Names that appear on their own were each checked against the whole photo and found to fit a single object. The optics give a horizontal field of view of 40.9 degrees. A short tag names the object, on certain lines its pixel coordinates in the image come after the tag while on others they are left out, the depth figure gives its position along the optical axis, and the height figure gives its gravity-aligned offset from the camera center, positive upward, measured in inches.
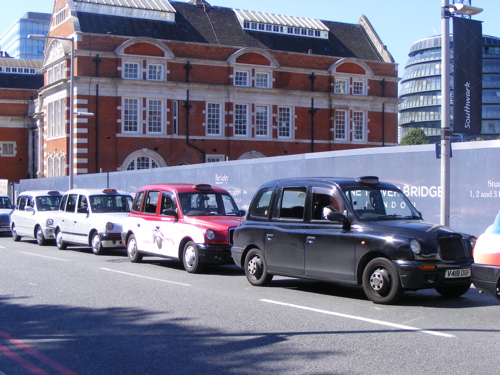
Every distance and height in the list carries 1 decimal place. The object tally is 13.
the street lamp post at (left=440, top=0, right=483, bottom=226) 557.3 +79.1
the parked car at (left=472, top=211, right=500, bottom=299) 345.4 -36.2
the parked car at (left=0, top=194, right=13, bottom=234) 1119.6 -48.2
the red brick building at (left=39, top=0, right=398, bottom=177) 1878.7 +312.2
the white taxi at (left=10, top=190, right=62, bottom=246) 892.0 -36.1
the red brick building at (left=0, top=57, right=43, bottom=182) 2723.9 +232.0
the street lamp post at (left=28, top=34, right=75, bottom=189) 1123.4 +133.1
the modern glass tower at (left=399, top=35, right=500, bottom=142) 4338.1 +727.8
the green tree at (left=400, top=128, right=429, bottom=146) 3513.8 +291.6
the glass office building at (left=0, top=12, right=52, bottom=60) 5590.6 +1329.3
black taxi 379.9 -29.9
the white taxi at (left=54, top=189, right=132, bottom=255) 746.8 -32.5
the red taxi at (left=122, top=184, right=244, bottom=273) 552.4 -29.2
